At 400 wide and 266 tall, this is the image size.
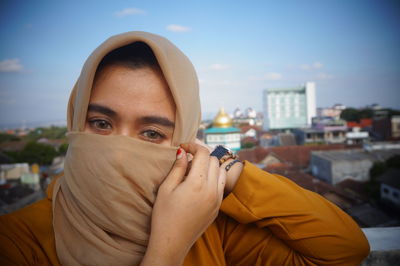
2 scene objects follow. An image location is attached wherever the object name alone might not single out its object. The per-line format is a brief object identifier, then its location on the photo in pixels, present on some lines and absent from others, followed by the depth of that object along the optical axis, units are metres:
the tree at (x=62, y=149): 21.11
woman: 0.62
